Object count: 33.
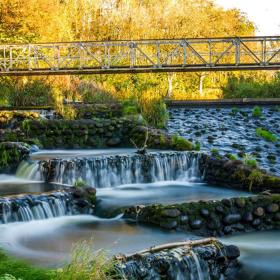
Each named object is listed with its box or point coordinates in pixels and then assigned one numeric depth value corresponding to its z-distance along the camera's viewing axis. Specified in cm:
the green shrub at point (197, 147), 1692
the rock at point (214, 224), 1033
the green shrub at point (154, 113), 2083
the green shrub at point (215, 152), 1568
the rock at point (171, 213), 1016
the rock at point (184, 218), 1013
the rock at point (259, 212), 1086
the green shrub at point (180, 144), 1708
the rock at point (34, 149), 1739
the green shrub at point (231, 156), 1550
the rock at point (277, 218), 1096
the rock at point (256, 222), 1079
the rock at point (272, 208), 1100
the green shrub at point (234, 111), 2331
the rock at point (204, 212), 1038
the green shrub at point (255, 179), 1348
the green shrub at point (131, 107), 2069
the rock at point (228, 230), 1046
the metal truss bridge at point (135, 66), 2305
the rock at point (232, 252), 859
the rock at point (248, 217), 1075
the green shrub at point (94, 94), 2434
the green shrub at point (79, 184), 1215
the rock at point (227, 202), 1084
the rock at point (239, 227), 1062
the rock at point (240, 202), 1091
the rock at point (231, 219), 1055
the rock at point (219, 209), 1059
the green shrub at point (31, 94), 2341
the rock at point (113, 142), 1902
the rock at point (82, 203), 1146
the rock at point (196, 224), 1017
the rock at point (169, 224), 999
